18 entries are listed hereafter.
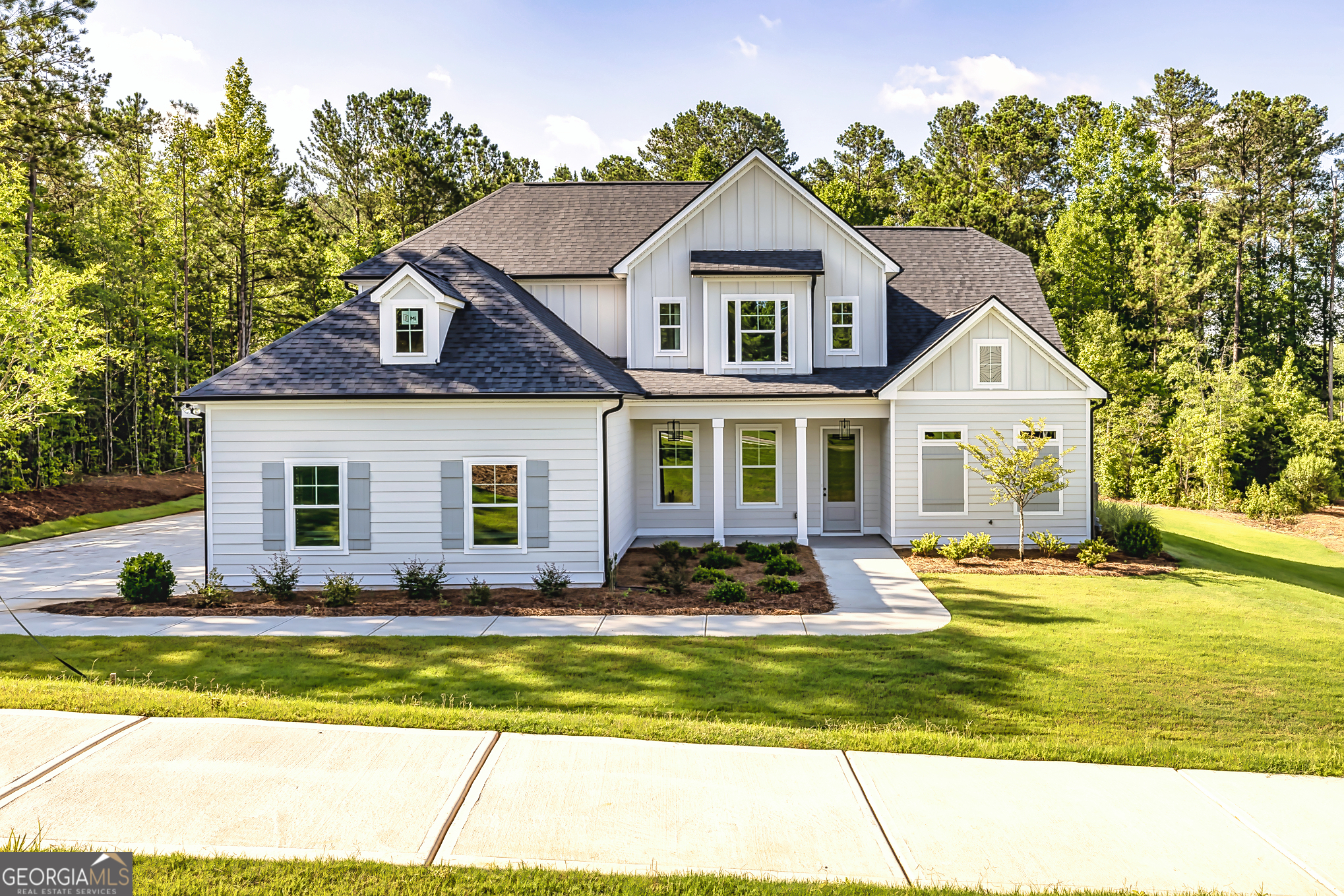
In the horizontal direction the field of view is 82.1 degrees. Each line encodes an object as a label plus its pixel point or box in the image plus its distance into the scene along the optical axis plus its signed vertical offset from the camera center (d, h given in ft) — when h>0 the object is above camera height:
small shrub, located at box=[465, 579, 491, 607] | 39.70 -7.70
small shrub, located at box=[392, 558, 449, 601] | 41.96 -7.55
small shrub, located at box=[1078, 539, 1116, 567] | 50.49 -7.34
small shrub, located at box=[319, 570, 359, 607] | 40.45 -7.64
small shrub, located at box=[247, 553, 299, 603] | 41.70 -7.29
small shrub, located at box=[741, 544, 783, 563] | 50.88 -7.25
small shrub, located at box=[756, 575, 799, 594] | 41.78 -7.73
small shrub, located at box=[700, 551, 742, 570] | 49.37 -7.52
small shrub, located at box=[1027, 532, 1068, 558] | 52.90 -7.10
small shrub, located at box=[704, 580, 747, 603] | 40.55 -7.87
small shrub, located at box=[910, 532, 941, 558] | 53.16 -7.18
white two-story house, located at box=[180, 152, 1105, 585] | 44.80 +3.47
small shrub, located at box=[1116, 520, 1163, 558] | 53.36 -6.93
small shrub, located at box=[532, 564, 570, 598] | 41.63 -7.47
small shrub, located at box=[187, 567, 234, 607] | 40.93 -7.89
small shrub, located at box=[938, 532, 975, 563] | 51.83 -7.33
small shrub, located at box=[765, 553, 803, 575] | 46.65 -7.51
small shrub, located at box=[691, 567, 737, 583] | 44.68 -7.68
